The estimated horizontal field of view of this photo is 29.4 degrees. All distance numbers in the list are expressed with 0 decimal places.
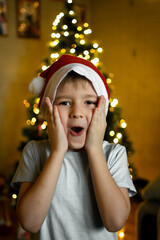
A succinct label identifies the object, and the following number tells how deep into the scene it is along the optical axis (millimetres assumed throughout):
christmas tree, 2861
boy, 894
